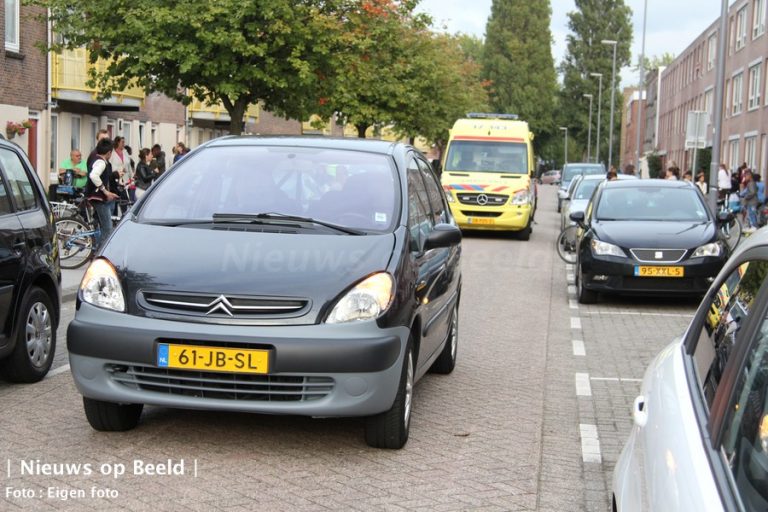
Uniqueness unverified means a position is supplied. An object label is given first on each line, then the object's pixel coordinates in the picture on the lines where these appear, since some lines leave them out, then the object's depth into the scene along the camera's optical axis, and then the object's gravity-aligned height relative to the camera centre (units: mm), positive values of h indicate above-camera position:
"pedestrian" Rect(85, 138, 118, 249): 16500 -748
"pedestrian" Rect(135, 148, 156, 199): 24047 -711
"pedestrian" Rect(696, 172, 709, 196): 29688 -685
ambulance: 23094 -501
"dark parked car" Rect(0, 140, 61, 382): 6934 -887
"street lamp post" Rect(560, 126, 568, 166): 100025 +1580
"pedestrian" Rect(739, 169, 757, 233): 29625 -1127
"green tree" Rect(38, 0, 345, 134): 21156 +1983
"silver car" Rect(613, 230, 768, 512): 2301 -653
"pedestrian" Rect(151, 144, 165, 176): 24891 -404
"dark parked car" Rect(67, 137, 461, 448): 5309 -820
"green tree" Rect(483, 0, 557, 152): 93938 +8401
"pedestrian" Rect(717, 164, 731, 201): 34344 -836
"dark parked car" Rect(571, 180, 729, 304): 12430 -1066
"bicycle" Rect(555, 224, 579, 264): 18609 -1536
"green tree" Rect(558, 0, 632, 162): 95438 +9066
